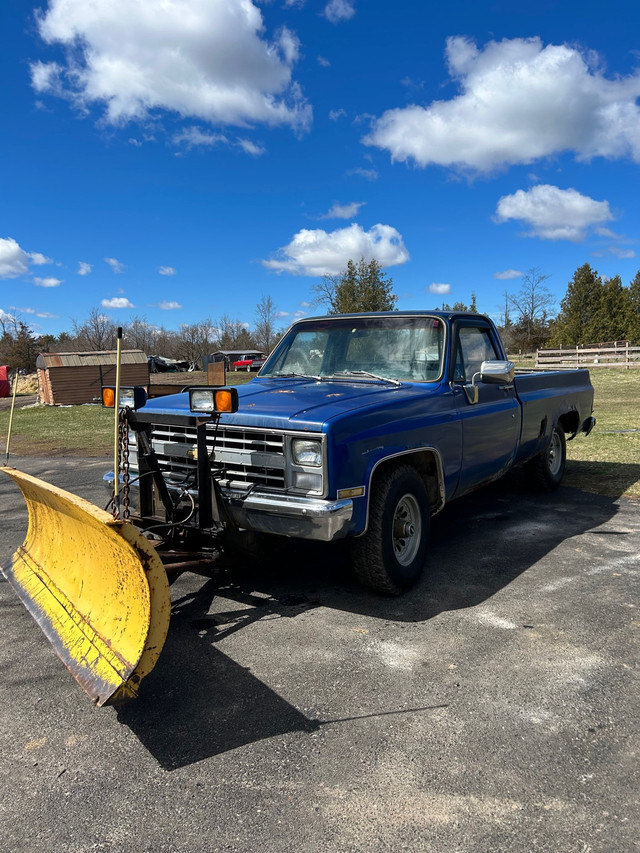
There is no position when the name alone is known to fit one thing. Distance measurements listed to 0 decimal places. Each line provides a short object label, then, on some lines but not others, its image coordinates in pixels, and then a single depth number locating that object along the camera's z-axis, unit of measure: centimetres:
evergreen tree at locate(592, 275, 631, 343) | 4441
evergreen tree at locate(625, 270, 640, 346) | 4419
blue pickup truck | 362
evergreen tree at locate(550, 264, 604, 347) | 4462
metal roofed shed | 2567
